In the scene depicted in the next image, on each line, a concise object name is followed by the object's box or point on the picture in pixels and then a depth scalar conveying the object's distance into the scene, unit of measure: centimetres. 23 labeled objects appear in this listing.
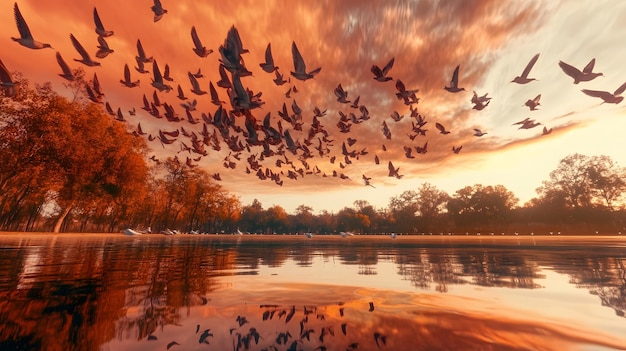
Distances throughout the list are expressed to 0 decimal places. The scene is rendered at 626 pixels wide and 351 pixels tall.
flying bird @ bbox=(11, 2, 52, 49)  835
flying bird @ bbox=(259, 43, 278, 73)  1014
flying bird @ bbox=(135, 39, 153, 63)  1077
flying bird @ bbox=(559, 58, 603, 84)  916
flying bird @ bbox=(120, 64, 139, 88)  1182
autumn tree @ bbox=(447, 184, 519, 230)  11844
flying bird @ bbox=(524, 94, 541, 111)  1289
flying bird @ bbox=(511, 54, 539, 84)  1001
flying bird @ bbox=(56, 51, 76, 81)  1020
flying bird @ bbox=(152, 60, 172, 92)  1102
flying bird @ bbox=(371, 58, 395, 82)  1152
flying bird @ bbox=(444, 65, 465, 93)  1173
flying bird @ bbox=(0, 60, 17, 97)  927
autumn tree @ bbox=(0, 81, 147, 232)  3338
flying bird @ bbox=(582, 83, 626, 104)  930
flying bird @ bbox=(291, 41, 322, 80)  988
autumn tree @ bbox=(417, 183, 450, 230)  13838
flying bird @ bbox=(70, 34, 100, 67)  1009
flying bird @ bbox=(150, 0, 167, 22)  1023
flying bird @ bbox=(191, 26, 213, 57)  1030
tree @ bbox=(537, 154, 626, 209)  9175
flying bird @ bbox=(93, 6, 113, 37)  966
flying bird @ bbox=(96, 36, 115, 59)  1068
